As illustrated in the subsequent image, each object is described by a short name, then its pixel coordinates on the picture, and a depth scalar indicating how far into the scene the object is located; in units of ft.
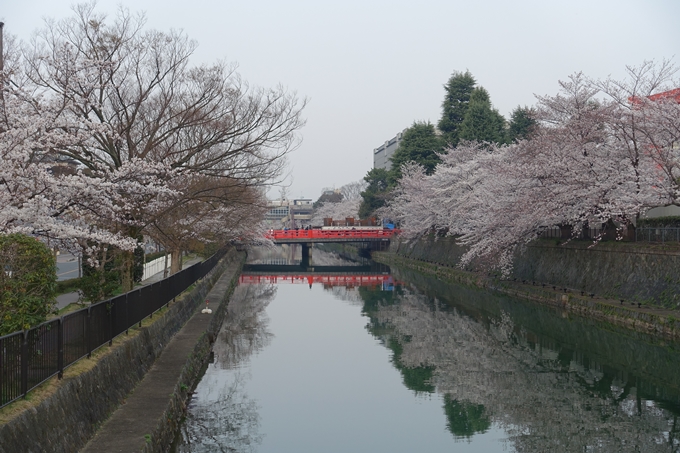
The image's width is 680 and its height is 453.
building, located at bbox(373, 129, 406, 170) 421.10
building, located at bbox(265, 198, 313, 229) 506.44
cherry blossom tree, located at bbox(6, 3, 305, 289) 45.70
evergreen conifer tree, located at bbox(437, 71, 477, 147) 213.05
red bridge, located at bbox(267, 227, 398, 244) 219.61
